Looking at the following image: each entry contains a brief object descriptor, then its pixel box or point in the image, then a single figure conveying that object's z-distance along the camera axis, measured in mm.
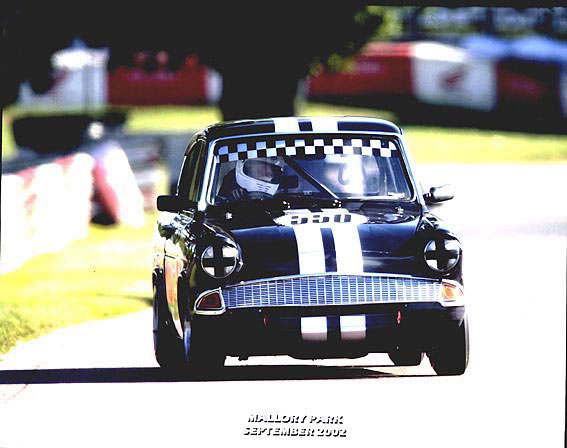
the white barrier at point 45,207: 15508
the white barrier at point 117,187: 17953
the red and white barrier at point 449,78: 16469
